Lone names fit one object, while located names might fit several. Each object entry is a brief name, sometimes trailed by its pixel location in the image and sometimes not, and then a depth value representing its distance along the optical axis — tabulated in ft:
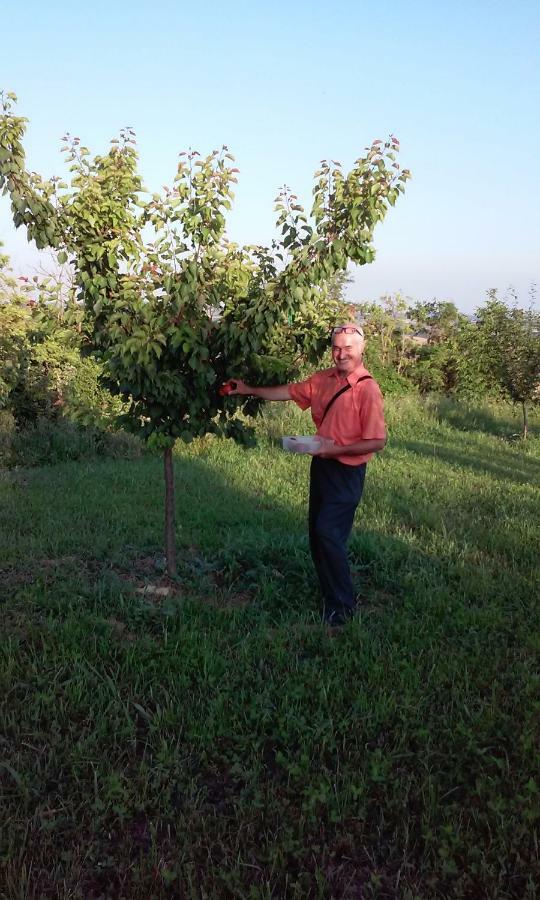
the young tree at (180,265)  13.76
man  14.26
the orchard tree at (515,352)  44.42
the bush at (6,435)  32.45
